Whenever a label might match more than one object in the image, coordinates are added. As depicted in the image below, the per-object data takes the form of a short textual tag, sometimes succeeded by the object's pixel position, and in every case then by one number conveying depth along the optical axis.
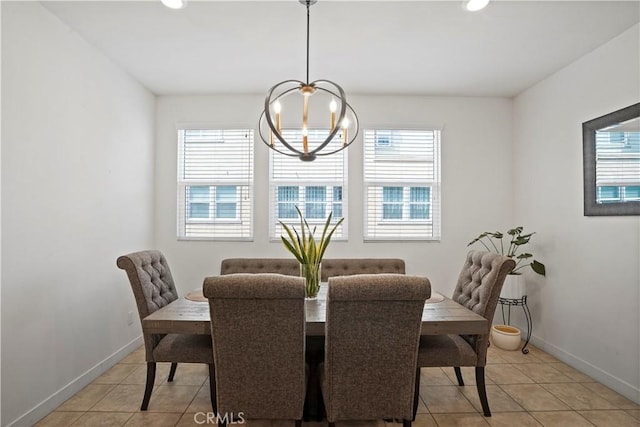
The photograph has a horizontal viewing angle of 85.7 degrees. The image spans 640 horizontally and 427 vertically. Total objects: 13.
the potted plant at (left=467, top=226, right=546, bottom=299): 3.33
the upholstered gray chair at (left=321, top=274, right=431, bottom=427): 1.61
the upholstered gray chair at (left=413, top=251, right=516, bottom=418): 2.16
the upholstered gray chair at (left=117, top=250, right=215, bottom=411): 2.18
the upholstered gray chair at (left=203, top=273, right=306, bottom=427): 1.63
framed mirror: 2.52
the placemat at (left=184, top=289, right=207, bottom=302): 2.41
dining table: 1.91
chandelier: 3.84
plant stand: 3.34
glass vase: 2.42
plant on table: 2.38
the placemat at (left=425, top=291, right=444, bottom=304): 2.41
